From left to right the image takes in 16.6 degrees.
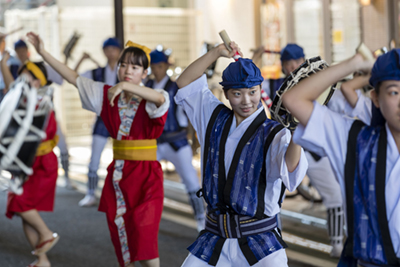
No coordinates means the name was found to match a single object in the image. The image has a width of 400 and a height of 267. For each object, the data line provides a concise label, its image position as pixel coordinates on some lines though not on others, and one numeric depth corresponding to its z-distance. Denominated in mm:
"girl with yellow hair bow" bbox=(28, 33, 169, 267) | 8009
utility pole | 11072
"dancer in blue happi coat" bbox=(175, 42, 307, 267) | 7213
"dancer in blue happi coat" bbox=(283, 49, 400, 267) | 6620
